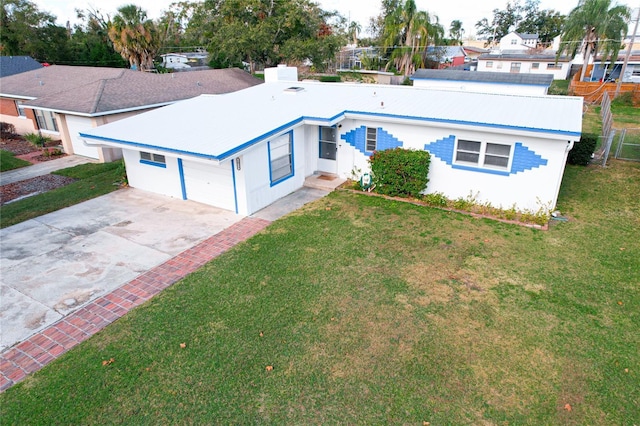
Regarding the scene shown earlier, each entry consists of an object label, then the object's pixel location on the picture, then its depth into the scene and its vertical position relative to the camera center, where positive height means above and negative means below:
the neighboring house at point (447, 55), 51.62 -1.18
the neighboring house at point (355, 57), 54.88 -1.42
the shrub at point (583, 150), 15.65 -3.82
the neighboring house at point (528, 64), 48.72 -2.08
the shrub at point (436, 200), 12.07 -4.34
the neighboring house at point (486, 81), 26.77 -2.33
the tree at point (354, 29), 77.15 +3.21
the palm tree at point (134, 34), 31.52 +1.02
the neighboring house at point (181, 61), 51.53 -1.78
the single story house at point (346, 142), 10.88 -2.61
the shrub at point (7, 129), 21.82 -4.17
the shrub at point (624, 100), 29.95 -3.87
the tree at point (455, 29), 94.38 +3.78
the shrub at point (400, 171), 12.07 -3.57
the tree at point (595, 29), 37.81 +1.52
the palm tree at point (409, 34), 48.47 +1.38
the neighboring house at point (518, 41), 67.69 +0.79
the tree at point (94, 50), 41.16 -0.18
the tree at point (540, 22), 77.06 +4.50
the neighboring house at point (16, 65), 28.06 -1.13
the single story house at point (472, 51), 76.28 -0.90
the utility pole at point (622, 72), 30.70 -2.01
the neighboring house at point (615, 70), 41.34 -2.47
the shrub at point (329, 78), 44.22 -3.30
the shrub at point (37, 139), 19.61 -4.22
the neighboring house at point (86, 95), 17.53 -2.23
